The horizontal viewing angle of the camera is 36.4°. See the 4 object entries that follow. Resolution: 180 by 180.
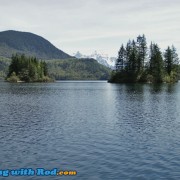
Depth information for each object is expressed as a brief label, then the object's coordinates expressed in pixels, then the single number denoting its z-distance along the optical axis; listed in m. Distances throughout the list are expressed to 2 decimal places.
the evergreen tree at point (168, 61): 164.11
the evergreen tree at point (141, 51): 157.00
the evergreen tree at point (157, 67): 149.62
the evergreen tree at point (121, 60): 171.88
